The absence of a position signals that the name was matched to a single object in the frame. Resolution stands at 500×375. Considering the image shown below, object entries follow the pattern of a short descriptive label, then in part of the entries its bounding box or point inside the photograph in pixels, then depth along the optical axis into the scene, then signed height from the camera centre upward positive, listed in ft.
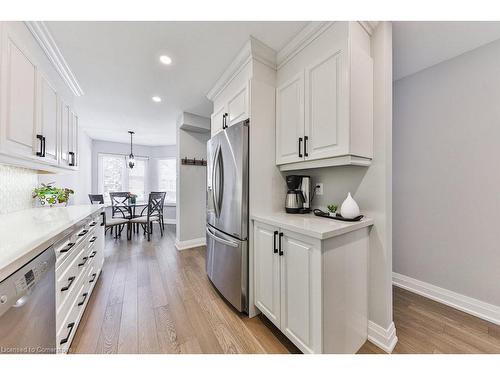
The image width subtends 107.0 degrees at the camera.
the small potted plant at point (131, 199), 15.51 -0.88
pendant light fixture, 15.59 +2.25
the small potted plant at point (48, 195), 6.86 -0.25
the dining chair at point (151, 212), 13.60 -1.92
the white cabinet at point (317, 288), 3.59 -2.17
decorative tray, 4.42 -0.71
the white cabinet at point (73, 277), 3.87 -2.26
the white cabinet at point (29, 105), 3.97 +2.24
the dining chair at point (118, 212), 13.01 -1.99
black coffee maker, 5.70 -0.26
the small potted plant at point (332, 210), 5.02 -0.58
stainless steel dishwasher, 2.29 -1.72
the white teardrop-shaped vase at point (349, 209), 4.43 -0.49
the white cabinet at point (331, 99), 4.21 +2.27
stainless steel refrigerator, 5.48 -0.83
